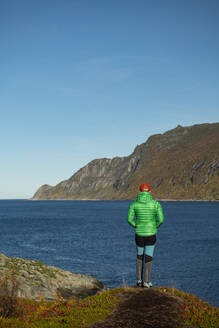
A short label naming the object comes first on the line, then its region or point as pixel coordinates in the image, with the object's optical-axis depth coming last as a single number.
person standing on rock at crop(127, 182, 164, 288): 12.22
